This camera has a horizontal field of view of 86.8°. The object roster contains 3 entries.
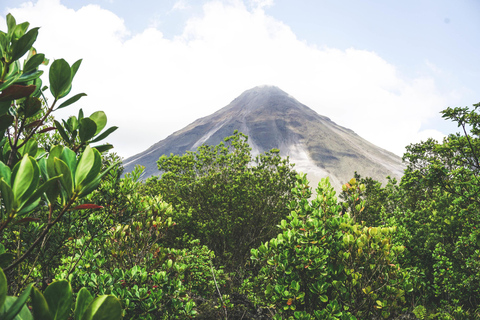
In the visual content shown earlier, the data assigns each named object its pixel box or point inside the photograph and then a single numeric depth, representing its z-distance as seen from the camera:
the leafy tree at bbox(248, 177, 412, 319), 3.18
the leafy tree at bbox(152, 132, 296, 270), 11.22
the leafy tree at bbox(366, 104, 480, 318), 6.87
